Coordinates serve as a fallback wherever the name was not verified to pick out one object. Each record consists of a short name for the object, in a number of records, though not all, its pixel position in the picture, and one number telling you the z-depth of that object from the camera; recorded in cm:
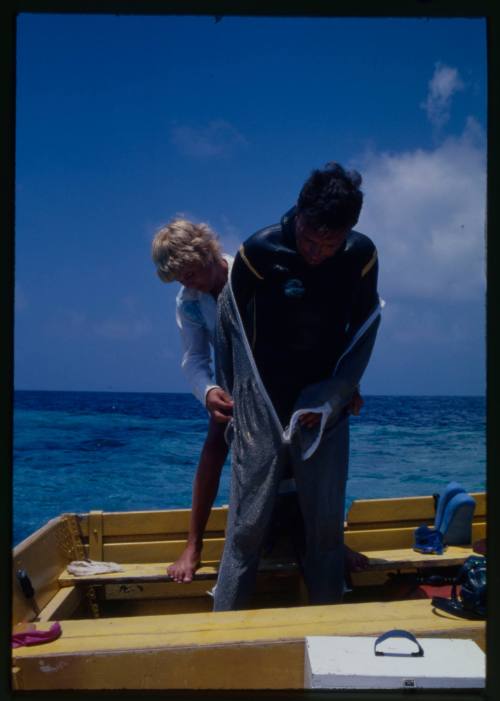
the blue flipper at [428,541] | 387
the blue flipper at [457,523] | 395
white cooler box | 178
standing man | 295
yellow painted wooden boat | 215
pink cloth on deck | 223
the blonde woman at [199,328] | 324
